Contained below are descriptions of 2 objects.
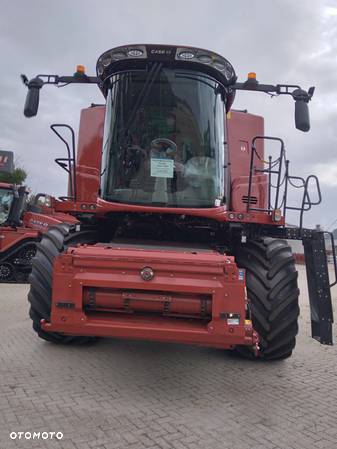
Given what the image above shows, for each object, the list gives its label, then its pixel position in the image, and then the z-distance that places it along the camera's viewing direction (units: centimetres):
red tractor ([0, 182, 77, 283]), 1165
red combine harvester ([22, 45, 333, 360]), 373
